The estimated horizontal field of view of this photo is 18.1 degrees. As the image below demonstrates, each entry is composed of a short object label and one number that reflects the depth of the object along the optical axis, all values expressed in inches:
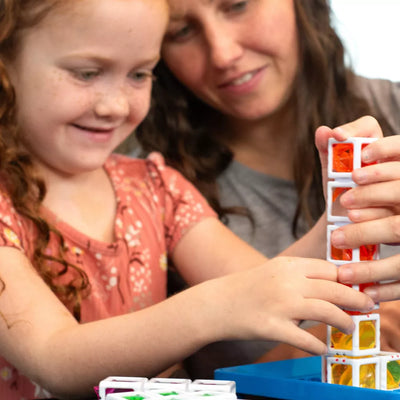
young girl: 31.9
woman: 45.5
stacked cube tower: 30.9
